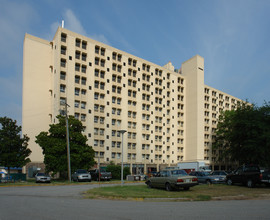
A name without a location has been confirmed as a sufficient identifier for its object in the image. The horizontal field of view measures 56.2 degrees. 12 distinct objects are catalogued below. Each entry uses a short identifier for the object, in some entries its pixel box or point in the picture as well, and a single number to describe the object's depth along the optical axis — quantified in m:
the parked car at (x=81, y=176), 32.12
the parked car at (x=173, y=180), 16.77
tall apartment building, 50.62
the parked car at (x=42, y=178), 31.28
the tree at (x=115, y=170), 43.00
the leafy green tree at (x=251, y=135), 31.77
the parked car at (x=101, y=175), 35.12
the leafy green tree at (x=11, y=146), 33.38
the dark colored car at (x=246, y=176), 19.59
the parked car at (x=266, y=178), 19.44
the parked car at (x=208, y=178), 24.39
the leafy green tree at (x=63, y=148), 35.06
